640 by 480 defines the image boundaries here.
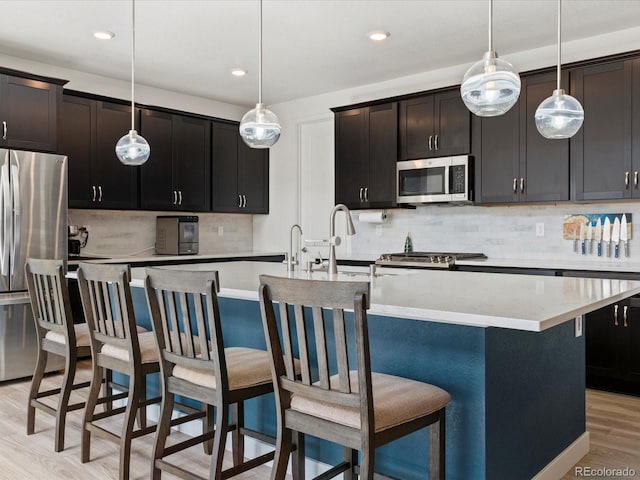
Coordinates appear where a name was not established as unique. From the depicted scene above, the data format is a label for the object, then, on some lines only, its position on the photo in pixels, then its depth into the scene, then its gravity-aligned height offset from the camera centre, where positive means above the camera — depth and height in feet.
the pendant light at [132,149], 11.17 +1.76
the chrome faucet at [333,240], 9.84 -0.07
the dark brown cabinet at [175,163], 18.17 +2.49
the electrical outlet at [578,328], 8.88 -1.47
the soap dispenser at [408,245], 18.16 -0.29
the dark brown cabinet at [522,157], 14.14 +2.11
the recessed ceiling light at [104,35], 13.99 +5.16
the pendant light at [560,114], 7.77 +1.74
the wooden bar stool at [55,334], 9.12 -1.74
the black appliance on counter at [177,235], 18.94 +0.03
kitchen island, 6.07 -1.64
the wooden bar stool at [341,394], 5.25 -1.69
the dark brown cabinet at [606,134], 13.04 +2.48
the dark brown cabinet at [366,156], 17.44 +2.62
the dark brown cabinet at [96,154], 16.16 +2.46
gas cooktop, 15.40 -0.65
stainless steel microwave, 15.61 +1.66
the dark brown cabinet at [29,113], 13.87 +3.17
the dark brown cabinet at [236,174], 20.29 +2.38
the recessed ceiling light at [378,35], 14.06 +5.20
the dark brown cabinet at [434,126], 15.79 +3.27
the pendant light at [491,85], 6.98 +1.94
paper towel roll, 18.47 +0.66
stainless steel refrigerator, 13.39 +0.03
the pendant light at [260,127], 9.84 +1.96
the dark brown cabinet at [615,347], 12.36 -2.53
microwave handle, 15.88 +1.64
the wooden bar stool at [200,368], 6.58 -1.70
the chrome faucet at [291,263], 10.51 -0.52
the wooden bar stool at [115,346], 7.89 -1.71
